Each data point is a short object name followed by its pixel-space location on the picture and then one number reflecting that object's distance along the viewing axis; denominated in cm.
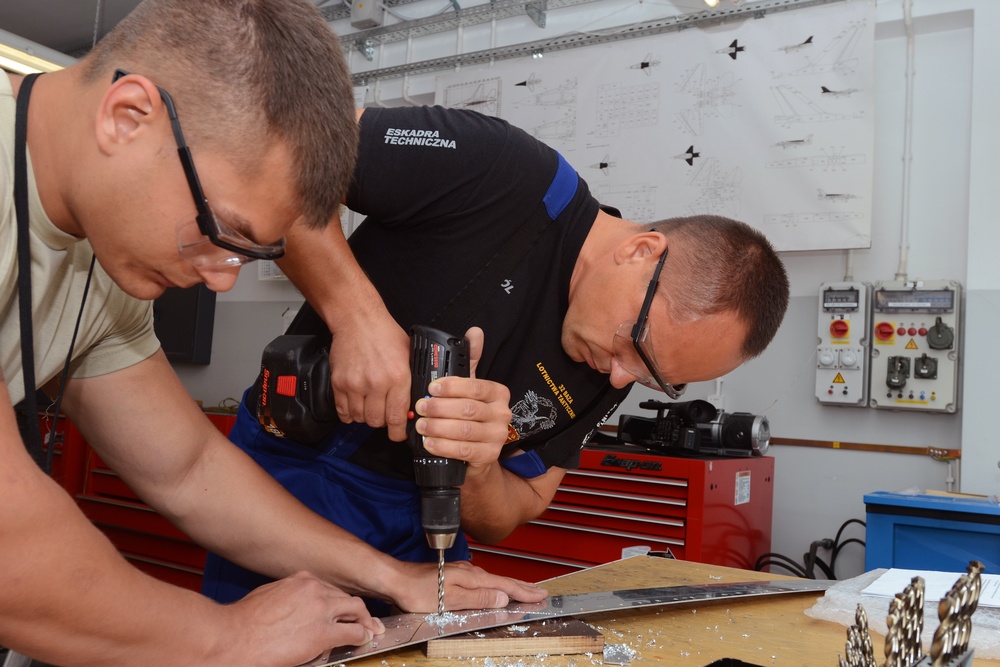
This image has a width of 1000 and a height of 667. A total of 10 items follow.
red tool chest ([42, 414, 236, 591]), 358
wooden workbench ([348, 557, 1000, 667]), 103
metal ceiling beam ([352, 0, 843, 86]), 343
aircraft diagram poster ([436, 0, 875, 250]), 318
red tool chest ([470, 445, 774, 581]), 257
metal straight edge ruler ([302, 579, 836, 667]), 101
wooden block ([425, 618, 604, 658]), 101
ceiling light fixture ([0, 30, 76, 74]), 179
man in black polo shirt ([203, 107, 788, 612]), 137
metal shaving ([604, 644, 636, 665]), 103
